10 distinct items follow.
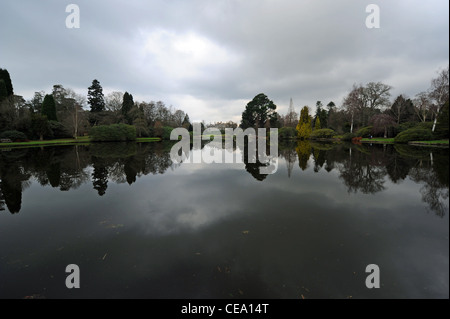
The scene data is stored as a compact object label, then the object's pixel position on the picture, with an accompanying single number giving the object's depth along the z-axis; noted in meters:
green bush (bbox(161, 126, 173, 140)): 45.19
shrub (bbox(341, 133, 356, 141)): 34.16
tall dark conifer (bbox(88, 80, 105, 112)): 47.97
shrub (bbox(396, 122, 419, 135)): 29.91
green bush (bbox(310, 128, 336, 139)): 38.97
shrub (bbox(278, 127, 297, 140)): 43.28
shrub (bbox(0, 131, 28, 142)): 26.62
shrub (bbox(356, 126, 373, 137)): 33.72
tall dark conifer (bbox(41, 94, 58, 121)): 34.91
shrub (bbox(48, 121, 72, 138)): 34.02
